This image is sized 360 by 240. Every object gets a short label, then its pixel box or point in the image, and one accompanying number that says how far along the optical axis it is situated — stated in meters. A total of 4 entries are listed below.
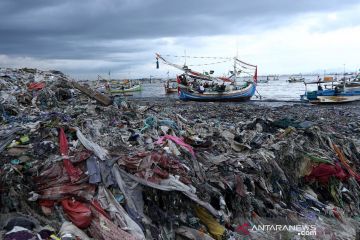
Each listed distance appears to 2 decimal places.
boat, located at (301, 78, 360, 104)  27.21
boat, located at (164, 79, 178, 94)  50.07
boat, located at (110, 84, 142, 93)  50.69
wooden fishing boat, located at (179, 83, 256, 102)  30.67
